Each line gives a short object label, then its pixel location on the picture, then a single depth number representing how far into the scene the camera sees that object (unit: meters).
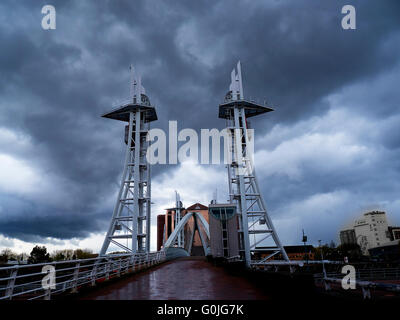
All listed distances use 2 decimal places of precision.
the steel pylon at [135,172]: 34.53
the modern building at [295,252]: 92.31
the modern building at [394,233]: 116.81
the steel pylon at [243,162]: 33.97
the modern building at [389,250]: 75.94
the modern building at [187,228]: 86.84
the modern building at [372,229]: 130.75
